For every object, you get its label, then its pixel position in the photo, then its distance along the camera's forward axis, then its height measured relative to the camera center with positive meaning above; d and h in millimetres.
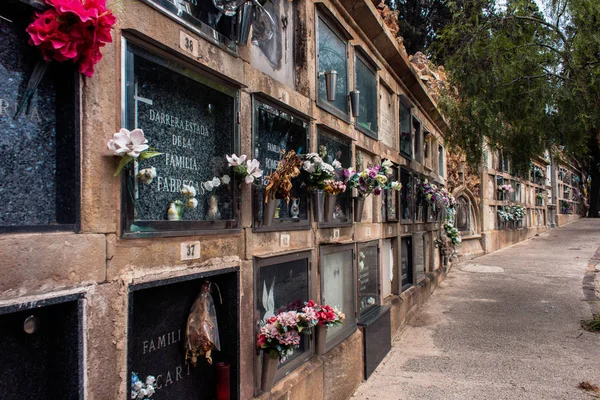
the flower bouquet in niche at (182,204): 2420 +80
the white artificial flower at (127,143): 1908 +315
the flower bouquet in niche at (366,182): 4766 +342
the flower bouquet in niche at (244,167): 2811 +306
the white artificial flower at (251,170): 2863 +290
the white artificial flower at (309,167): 3725 +396
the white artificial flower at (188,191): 2441 +146
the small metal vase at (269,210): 3225 +51
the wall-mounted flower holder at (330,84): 4383 +1235
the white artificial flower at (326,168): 3795 +390
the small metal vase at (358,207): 5098 +96
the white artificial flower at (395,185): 5551 +354
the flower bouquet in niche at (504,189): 16750 +857
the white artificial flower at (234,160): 2799 +345
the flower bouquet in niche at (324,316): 3617 -780
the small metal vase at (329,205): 4246 +103
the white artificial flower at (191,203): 2482 +84
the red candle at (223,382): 2863 -993
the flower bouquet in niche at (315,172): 3742 +360
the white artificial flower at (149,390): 2295 -832
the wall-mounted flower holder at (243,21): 2959 +1244
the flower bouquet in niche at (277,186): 3182 +210
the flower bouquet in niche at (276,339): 3068 -797
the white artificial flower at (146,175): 2125 +202
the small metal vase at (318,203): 4082 +119
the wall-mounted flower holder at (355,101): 5137 +1257
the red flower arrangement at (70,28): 1660 +692
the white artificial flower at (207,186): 2689 +187
